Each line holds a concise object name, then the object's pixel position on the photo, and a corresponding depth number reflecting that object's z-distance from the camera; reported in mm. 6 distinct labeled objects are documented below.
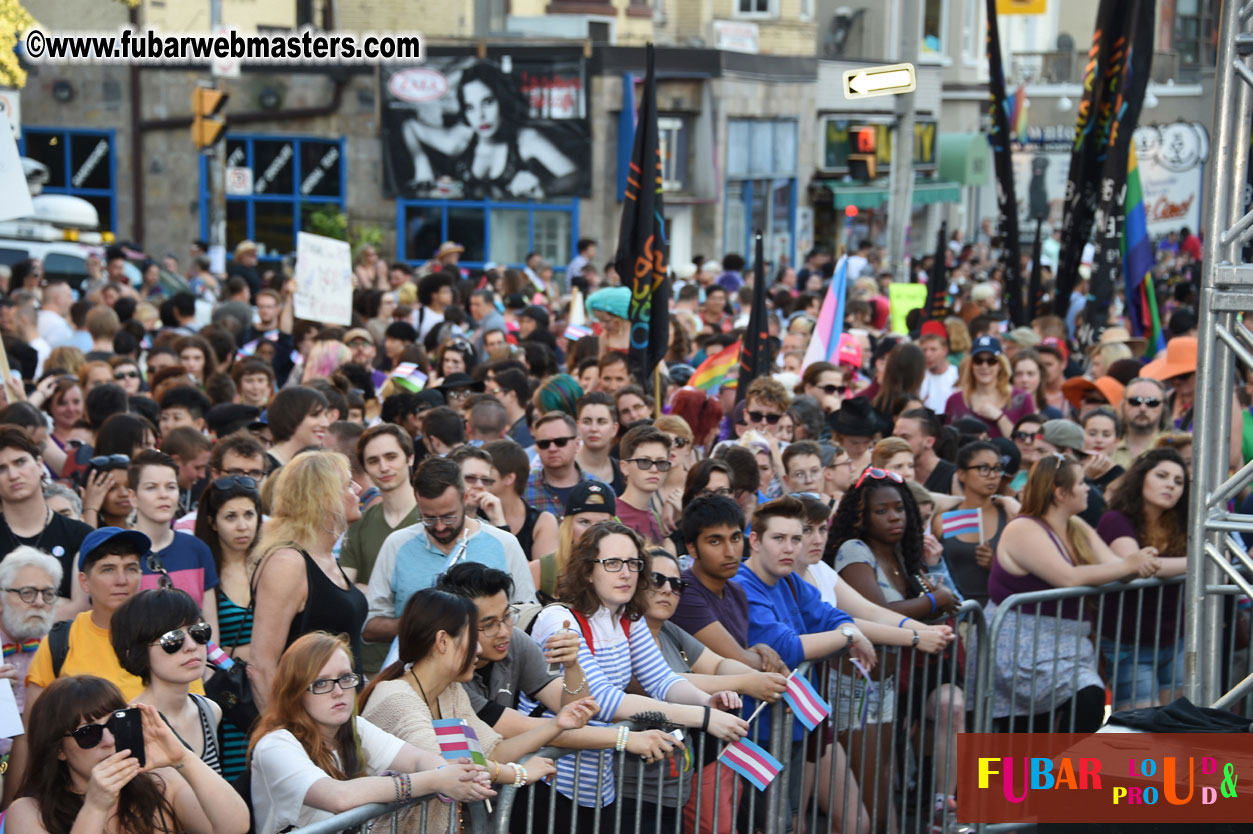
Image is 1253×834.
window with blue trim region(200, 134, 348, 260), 28141
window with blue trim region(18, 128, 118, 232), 28266
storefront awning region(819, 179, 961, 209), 34281
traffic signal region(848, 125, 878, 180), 33906
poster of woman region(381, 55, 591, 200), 27531
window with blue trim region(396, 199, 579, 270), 27969
